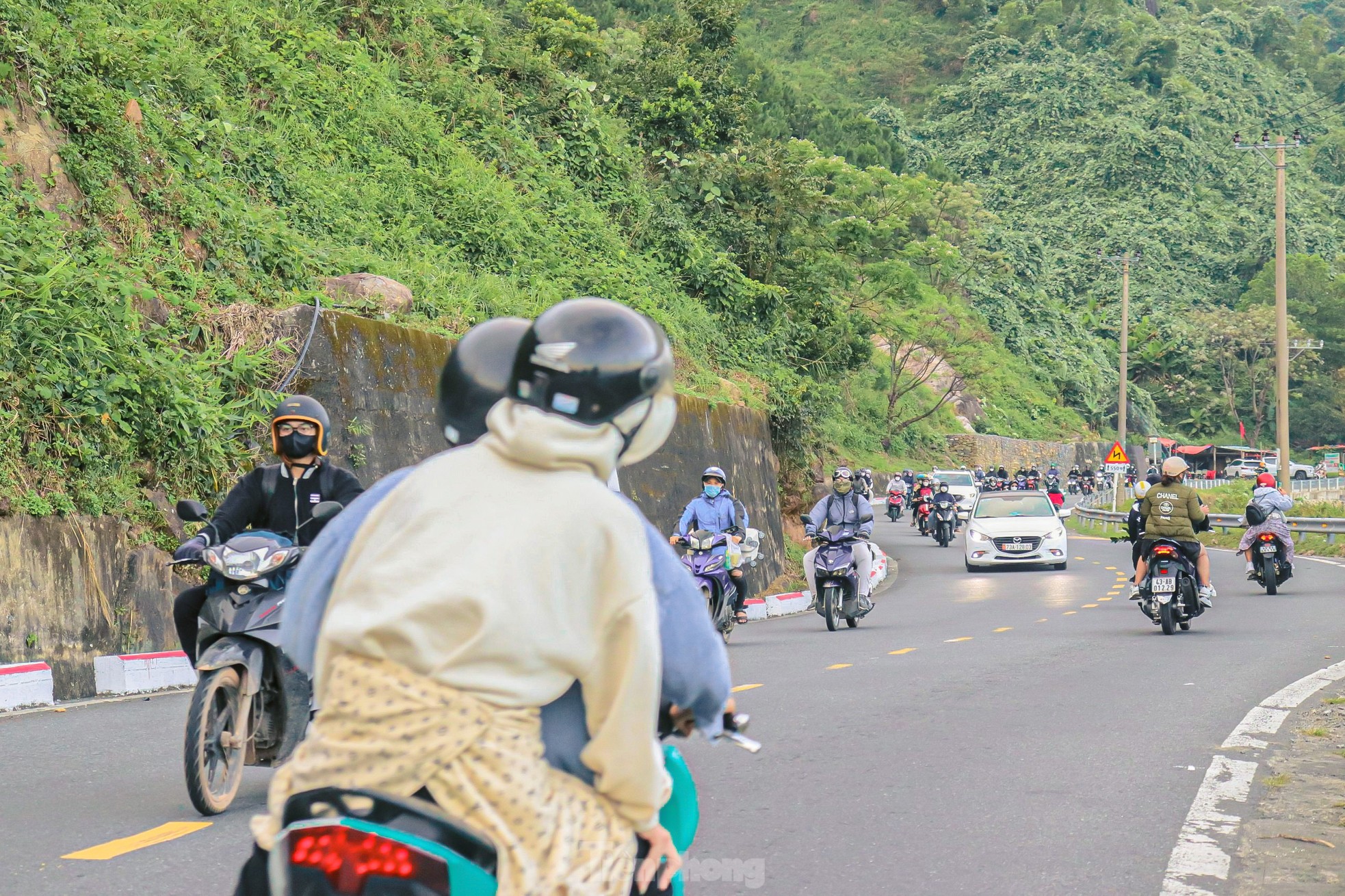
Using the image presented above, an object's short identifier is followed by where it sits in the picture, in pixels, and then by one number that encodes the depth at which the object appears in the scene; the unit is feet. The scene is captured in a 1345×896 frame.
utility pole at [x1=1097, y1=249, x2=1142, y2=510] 179.52
